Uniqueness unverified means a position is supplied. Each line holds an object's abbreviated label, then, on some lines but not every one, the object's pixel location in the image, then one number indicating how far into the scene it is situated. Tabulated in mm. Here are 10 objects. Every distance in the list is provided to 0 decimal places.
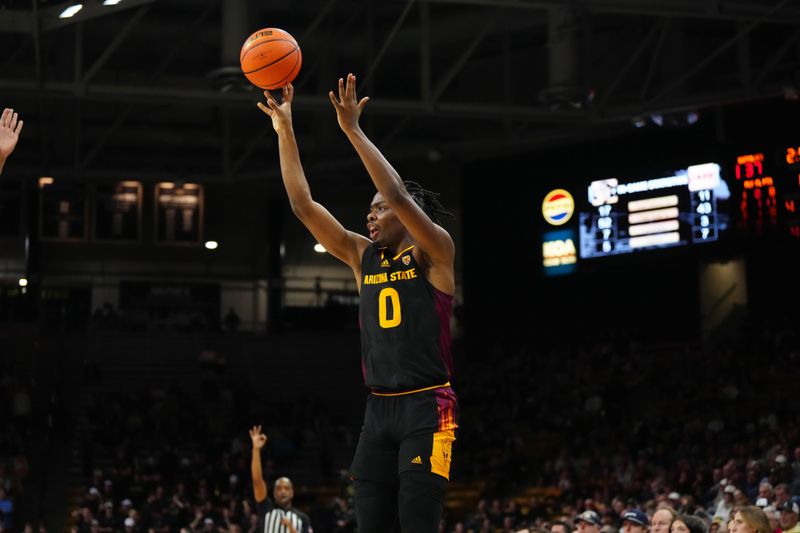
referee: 12734
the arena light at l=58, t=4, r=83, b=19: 20328
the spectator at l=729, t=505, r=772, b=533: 8422
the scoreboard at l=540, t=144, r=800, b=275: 23578
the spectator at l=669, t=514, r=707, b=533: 9288
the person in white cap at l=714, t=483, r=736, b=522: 16812
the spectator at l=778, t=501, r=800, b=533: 14367
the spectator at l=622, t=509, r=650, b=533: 10539
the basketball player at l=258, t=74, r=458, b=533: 5910
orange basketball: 7109
